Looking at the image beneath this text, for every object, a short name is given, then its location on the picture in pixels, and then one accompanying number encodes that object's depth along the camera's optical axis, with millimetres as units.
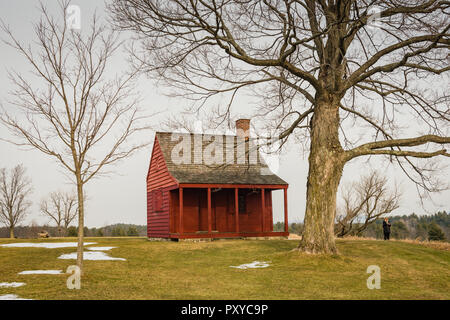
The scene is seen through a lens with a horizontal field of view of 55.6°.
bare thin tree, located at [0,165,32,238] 41000
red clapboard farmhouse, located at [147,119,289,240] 24500
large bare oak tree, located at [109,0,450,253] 14016
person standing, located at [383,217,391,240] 26489
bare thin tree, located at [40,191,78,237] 46094
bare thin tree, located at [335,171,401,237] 30844
